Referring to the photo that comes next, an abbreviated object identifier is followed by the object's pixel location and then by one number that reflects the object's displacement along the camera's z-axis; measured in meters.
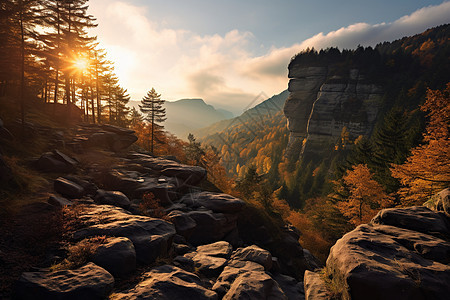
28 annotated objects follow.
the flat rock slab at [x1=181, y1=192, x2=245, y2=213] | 16.88
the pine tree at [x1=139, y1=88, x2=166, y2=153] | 37.56
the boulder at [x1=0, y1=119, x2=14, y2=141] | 15.50
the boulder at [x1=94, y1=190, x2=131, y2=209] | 12.60
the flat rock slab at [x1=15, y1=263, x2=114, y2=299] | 4.86
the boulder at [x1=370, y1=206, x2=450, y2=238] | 8.41
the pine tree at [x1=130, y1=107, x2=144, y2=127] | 53.82
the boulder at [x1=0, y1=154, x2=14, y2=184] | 10.32
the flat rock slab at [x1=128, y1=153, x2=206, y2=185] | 19.31
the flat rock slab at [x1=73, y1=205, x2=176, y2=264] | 7.71
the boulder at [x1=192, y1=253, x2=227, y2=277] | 8.81
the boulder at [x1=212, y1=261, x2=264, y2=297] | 7.28
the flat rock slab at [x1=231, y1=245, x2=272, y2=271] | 10.15
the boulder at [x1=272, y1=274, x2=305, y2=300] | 10.24
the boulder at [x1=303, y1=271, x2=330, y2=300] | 7.55
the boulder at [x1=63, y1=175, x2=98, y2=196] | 12.86
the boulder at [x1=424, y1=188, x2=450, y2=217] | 9.11
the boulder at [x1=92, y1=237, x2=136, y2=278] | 6.40
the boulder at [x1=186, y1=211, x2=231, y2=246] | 14.58
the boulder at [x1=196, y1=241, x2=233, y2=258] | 10.67
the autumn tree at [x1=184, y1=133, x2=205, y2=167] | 46.25
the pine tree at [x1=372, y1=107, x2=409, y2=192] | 29.57
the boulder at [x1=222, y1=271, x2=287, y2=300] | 6.77
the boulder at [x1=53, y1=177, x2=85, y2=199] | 11.85
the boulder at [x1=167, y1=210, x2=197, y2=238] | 12.95
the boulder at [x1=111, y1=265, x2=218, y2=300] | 5.50
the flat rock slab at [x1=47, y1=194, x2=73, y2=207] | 10.12
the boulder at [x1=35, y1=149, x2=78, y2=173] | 14.58
